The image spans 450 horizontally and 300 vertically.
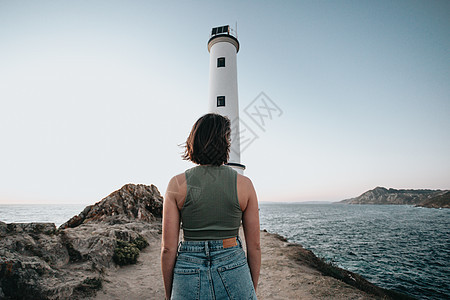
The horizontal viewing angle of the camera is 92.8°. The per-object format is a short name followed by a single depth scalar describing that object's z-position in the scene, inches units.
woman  60.6
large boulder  492.5
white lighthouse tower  631.8
